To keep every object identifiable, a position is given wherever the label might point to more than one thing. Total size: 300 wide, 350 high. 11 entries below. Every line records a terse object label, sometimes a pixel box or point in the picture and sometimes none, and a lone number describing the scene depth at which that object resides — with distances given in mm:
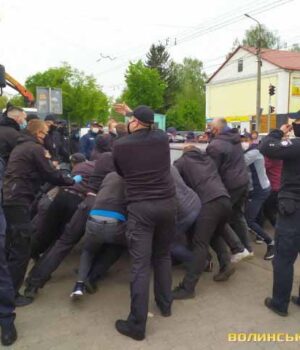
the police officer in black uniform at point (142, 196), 3723
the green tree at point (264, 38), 59519
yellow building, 43531
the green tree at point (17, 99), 56338
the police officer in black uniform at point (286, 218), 4008
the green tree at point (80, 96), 43750
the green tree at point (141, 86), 37406
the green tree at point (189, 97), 49688
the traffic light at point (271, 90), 31516
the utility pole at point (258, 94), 28319
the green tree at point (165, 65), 64062
